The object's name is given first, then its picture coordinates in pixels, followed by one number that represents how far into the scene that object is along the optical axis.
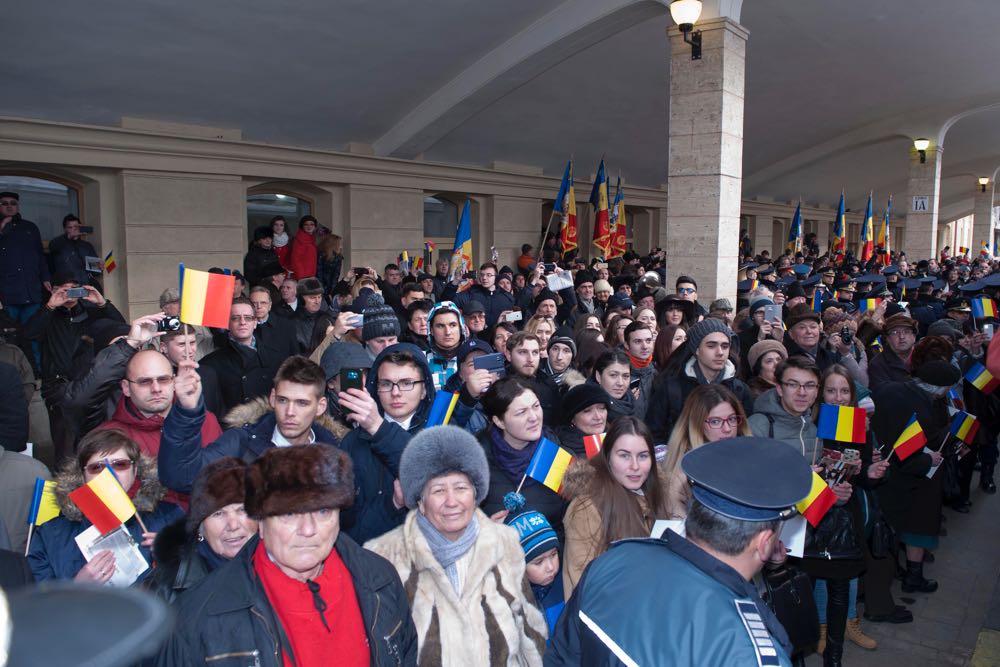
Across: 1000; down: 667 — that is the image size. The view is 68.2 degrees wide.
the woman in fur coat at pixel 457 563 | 2.54
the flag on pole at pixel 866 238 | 19.33
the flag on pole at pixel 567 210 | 13.02
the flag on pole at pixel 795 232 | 18.89
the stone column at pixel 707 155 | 8.34
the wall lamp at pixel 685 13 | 7.91
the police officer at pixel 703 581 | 1.74
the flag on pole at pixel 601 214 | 12.92
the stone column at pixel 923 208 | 20.27
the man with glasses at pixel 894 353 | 6.04
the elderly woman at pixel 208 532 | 2.51
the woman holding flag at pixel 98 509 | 2.74
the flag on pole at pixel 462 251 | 10.13
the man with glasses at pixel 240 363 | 5.11
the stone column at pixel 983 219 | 31.22
